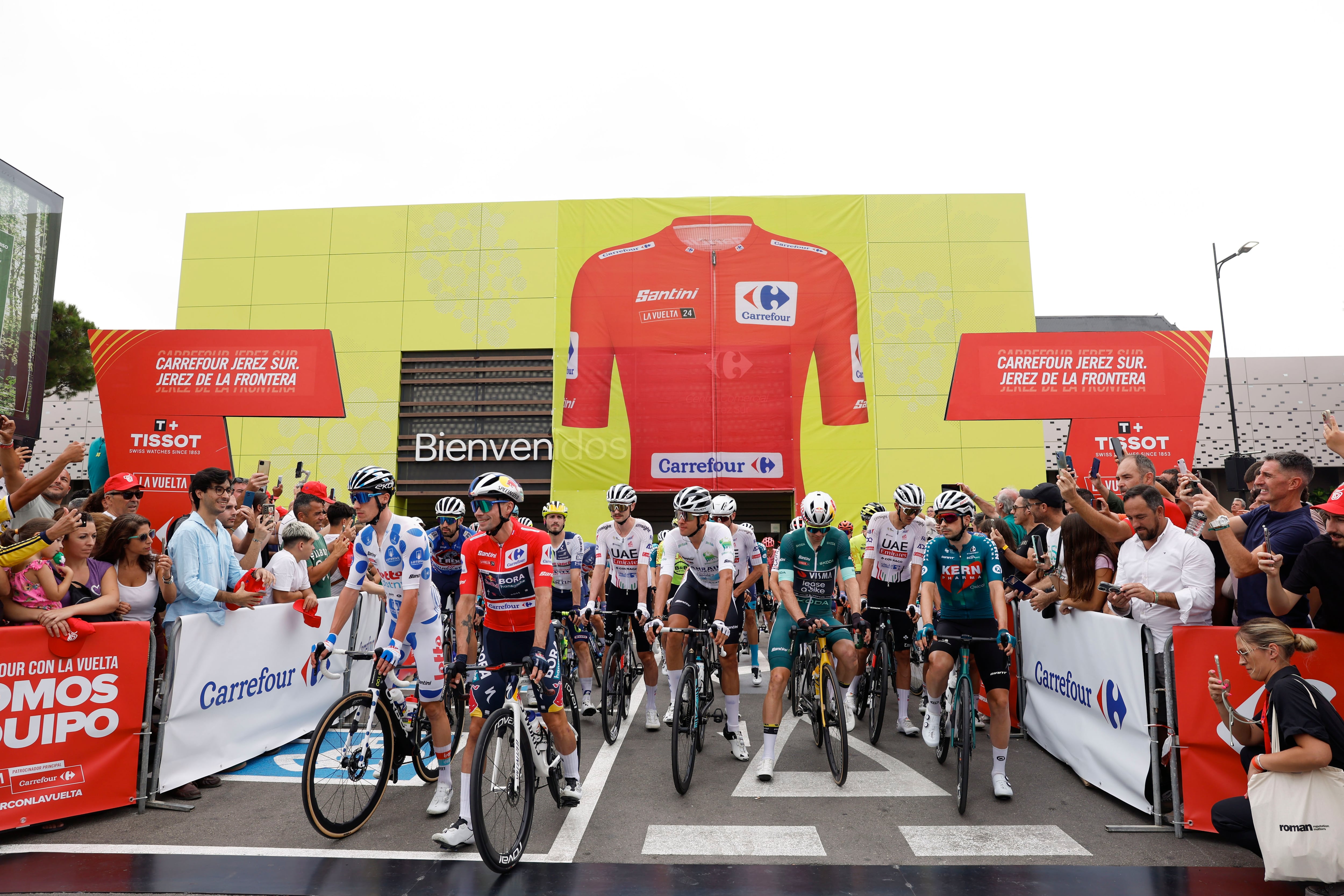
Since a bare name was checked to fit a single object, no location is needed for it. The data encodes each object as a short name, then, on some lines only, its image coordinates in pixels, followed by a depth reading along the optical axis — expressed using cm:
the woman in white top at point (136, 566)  553
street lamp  1966
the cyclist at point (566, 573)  834
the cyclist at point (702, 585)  641
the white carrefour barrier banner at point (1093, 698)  511
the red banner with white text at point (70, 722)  471
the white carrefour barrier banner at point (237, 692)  555
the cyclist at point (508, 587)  474
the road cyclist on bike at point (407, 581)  521
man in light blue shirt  576
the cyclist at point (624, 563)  786
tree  2111
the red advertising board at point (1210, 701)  449
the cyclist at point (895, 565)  792
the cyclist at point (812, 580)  614
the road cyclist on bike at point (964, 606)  560
